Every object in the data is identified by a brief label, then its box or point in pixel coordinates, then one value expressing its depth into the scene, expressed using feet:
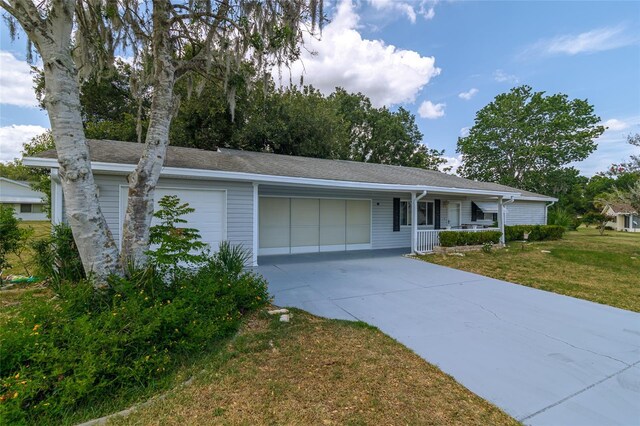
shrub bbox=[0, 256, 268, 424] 7.41
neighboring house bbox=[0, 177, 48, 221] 99.45
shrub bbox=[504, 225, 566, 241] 48.64
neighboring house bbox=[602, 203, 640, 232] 105.09
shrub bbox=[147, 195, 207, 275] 13.26
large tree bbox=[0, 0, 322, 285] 11.64
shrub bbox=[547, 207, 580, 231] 57.11
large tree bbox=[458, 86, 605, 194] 81.20
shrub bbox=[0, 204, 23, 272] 18.89
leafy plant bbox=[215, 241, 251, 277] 15.92
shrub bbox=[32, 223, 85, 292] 15.44
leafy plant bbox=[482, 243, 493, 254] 36.50
